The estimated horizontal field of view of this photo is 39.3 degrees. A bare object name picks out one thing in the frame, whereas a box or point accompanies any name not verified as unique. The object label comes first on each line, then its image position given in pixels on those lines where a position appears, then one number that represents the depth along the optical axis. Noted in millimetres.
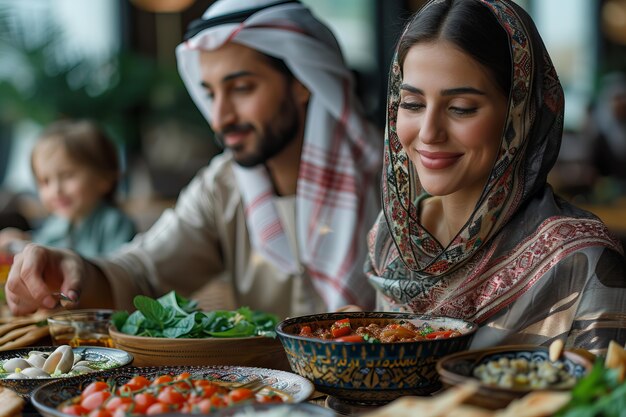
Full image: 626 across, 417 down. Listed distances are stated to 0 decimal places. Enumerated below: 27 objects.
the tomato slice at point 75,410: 1207
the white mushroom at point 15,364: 1539
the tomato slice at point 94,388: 1277
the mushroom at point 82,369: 1520
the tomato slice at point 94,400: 1225
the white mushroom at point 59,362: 1528
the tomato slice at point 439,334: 1441
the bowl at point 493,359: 1096
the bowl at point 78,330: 1854
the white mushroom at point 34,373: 1476
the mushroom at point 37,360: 1557
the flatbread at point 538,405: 985
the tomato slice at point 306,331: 1497
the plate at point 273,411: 1079
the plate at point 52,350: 1413
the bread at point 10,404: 1223
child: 3980
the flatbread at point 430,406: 979
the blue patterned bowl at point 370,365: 1320
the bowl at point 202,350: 1619
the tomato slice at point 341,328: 1465
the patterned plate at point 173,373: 1264
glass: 2578
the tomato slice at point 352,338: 1391
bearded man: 2738
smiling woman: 1573
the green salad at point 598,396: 990
